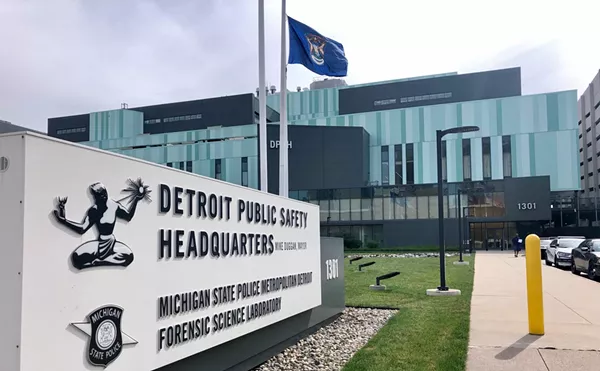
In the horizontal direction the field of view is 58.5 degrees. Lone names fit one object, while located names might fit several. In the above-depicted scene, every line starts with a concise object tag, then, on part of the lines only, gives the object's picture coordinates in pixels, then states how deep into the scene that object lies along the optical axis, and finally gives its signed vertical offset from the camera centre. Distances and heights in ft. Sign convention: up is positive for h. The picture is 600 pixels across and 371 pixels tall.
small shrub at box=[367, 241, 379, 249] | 184.75 -8.77
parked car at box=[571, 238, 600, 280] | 64.97 -5.30
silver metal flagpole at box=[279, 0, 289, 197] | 39.34 +10.27
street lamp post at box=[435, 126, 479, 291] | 47.55 +2.16
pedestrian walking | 132.81 -6.60
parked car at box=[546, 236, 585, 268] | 86.63 -5.66
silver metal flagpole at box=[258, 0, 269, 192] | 36.60 +9.63
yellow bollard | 29.32 -3.72
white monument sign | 11.67 -1.05
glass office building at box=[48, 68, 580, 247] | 183.11 +27.23
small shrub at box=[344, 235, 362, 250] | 182.60 -8.31
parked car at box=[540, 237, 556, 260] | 121.63 -6.05
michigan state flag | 41.47 +13.50
